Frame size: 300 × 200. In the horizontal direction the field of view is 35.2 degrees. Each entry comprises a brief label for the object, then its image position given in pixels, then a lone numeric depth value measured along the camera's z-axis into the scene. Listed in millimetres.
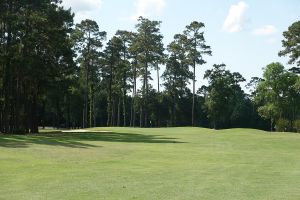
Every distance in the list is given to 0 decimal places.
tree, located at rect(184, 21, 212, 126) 88812
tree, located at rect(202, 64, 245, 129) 101188
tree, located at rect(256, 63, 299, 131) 87525
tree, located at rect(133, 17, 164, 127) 89312
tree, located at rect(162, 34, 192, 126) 93588
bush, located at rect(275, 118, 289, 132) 67894
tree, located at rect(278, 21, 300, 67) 63531
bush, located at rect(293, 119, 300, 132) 62100
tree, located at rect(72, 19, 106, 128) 82000
